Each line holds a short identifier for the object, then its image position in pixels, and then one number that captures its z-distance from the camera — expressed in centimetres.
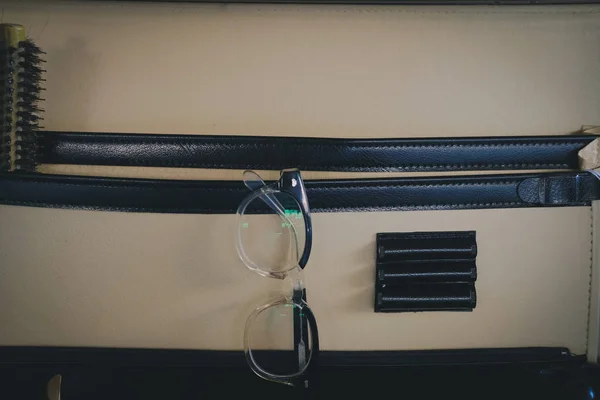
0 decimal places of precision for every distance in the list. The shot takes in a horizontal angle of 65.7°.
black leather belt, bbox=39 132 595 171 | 32
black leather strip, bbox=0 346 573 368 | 32
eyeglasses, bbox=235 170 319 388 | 29
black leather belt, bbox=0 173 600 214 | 32
